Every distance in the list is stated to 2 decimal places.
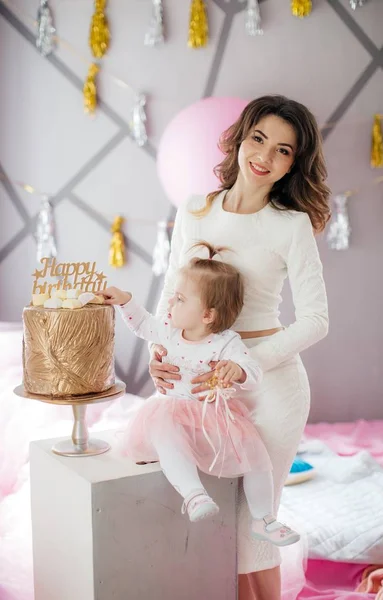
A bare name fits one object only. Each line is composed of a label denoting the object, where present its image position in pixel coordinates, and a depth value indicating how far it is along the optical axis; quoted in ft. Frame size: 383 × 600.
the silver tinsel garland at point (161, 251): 11.59
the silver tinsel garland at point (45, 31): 11.38
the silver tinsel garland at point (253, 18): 11.29
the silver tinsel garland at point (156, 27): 11.27
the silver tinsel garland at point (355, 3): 11.53
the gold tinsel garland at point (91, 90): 11.39
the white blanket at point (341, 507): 7.90
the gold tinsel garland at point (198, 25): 11.26
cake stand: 5.56
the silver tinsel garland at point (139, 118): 11.38
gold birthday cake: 5.45
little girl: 5.34
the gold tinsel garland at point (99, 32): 11.30
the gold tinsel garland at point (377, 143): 11.64
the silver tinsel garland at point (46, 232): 11.75
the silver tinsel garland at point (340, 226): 11.65
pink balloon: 10.34
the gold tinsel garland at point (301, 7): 11.32
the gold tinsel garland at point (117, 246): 11.68
